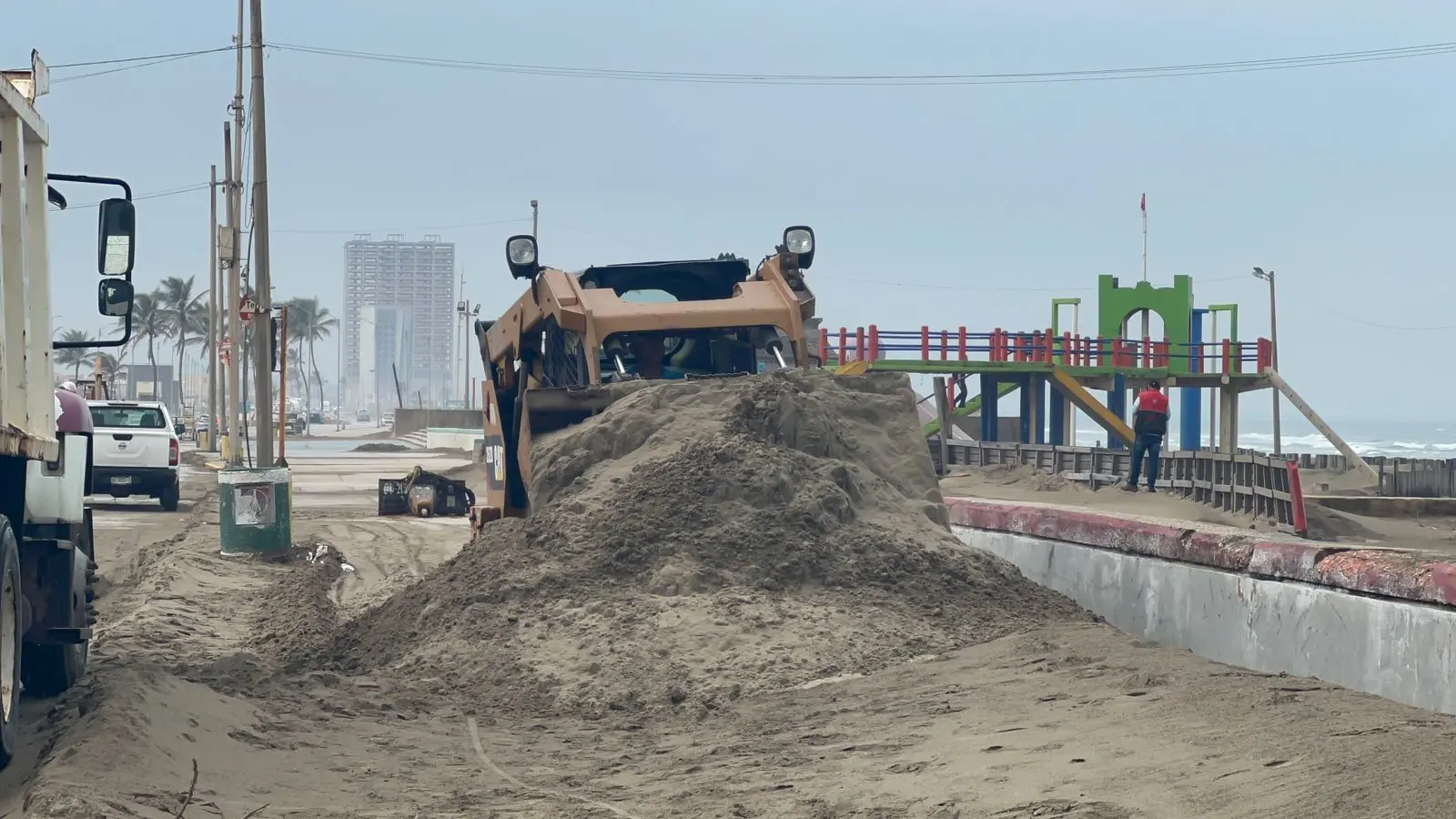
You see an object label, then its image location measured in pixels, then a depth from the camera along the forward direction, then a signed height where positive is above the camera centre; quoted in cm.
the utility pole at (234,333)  3431 +159
